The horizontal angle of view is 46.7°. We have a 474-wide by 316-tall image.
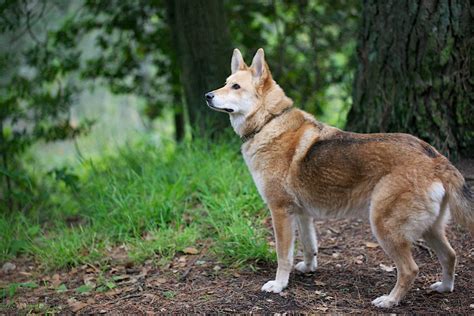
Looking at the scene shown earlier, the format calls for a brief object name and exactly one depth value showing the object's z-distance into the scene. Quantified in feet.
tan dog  11.63
